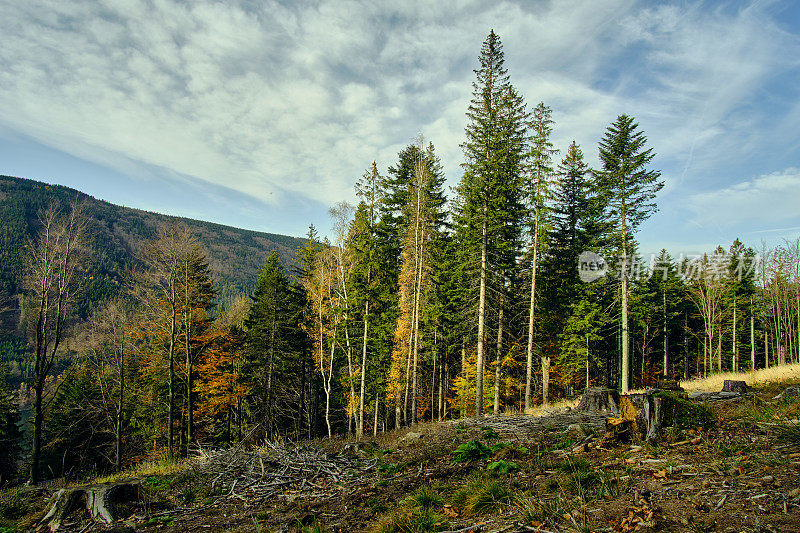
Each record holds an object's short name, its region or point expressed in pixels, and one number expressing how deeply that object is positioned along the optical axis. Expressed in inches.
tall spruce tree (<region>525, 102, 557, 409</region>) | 828.6
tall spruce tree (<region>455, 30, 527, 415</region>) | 759.1
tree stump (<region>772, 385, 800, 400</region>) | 318.8
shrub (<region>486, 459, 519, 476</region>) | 238.7
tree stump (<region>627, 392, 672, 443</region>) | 247.1
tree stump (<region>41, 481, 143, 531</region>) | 278.5
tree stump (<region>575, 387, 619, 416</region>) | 434.6
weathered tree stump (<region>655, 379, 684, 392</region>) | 474.8
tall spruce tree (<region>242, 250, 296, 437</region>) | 1107.3
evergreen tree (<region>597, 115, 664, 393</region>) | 861.8
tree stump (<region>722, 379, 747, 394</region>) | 429.7
